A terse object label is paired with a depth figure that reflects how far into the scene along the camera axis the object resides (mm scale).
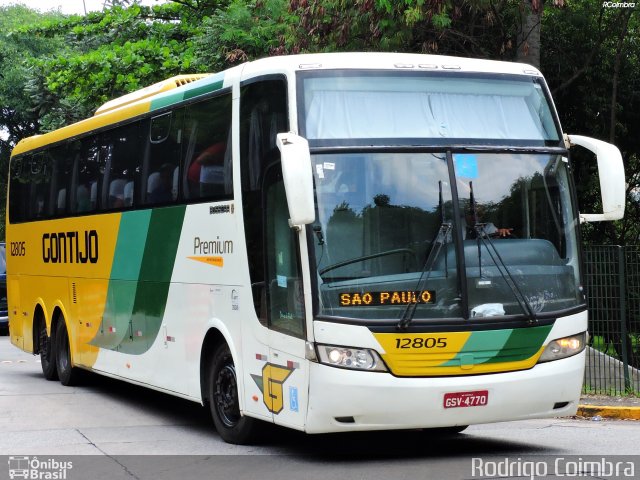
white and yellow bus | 8539
